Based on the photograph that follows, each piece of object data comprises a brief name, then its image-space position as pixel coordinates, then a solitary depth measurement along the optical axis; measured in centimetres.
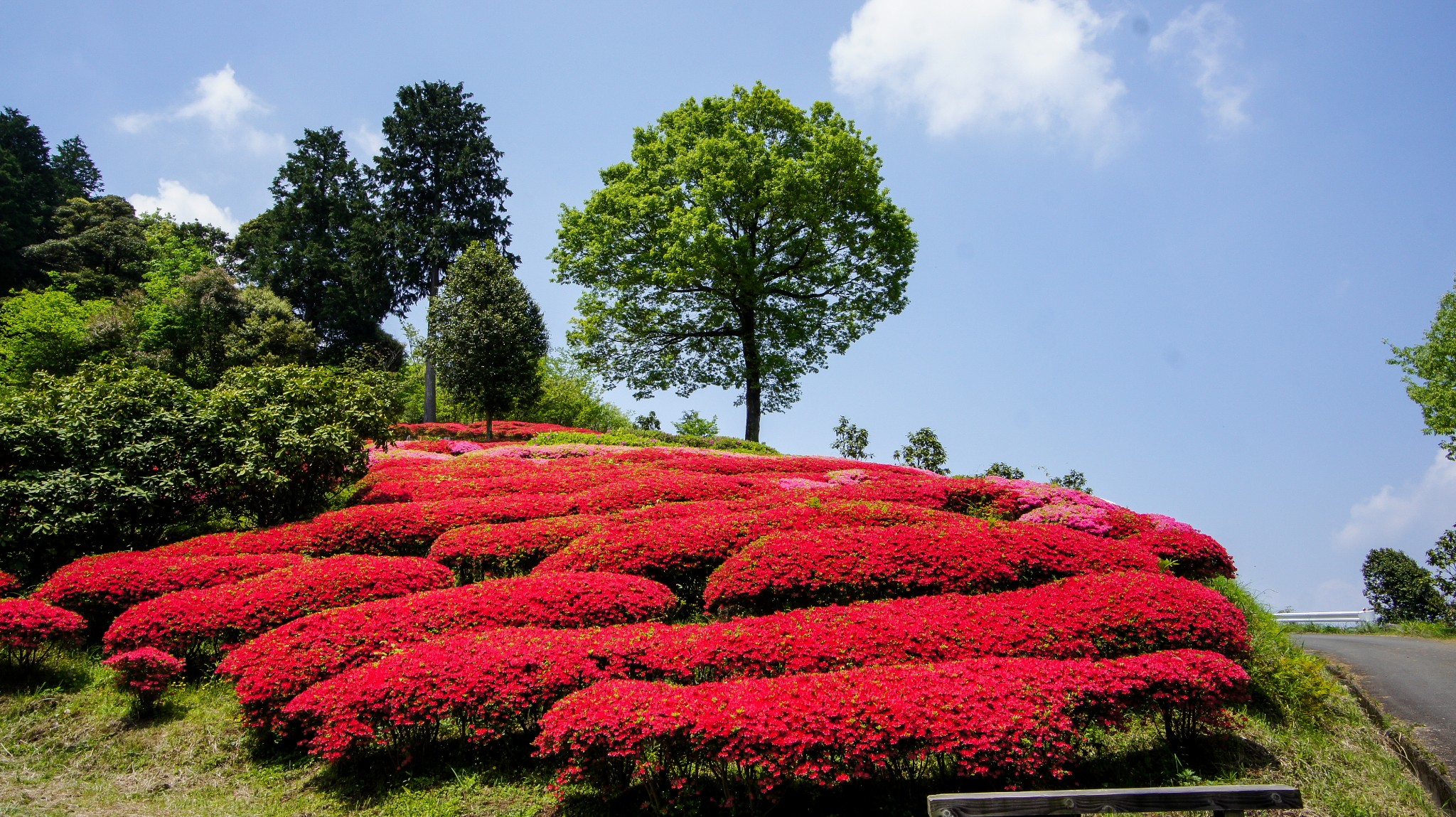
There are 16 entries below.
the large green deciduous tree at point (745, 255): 2734
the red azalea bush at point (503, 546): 1015
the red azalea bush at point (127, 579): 941
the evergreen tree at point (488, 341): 2925
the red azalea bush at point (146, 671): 770
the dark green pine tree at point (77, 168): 5522
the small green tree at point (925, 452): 2616
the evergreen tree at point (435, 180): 3991
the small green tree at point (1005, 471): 2311
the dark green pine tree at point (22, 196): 4662
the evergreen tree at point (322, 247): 4350
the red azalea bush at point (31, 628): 830
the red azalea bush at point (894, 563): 851
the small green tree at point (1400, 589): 1948
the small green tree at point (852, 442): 2845
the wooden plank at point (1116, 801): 449
